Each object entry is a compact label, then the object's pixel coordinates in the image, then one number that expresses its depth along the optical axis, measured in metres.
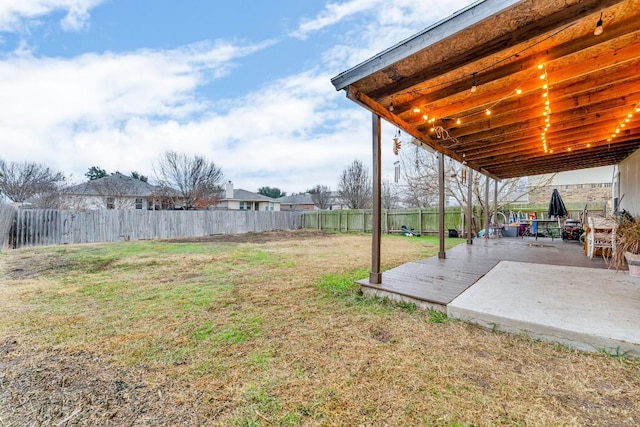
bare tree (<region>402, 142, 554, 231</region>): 11.80
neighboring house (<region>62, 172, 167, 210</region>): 16.94
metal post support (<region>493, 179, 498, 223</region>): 8.88
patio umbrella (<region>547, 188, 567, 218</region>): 7.15
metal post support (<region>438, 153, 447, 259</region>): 5.13
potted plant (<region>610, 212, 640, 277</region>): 3.38
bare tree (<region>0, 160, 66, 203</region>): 13.75
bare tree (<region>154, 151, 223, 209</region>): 17.22
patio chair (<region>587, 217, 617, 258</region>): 4.52
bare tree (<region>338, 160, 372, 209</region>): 21.81
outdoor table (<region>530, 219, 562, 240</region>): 9.38
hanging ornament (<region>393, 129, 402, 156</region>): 4.27
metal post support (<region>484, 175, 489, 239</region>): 8.02
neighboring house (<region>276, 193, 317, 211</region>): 37.41
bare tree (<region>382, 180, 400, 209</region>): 23.09
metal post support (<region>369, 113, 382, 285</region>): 3.37
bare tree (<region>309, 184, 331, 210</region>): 26.91
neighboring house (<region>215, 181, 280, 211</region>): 25.97
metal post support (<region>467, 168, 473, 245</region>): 6.77
